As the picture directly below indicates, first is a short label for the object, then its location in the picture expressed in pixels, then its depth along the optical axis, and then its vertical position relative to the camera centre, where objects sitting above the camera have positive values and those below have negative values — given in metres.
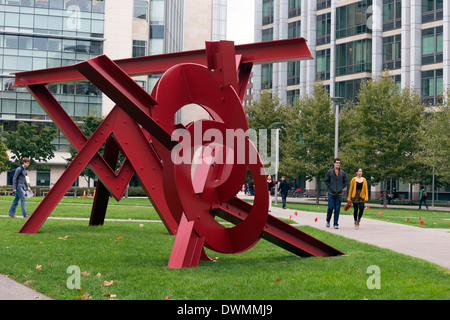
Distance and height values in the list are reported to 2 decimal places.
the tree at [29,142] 50.06 +2.40
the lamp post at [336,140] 34.14 +2.18
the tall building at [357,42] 52.06 +13.08
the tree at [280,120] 43.78 +4.39
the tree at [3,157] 46.97 +1.03
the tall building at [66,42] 57.34 +12.95
